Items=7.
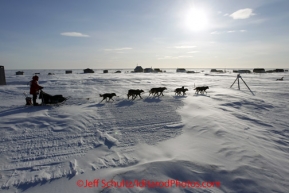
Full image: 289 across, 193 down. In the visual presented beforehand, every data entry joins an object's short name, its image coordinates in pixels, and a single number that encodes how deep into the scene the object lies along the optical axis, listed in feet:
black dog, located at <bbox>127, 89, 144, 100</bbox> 33.28
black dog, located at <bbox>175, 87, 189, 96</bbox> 38.52
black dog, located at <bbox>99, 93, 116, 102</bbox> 30.10
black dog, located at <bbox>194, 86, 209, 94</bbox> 41.54
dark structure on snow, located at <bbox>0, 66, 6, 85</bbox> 52.24
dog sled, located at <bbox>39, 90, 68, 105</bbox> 25.49
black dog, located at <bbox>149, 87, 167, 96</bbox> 36.63
